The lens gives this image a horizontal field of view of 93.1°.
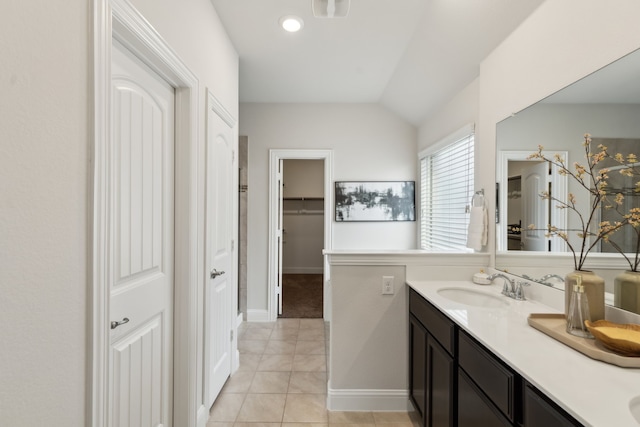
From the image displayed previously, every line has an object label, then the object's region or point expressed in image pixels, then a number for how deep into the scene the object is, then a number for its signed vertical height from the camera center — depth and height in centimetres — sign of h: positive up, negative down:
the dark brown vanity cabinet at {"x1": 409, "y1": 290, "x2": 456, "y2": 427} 141 -80
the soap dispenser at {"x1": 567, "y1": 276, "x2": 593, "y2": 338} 110 -36
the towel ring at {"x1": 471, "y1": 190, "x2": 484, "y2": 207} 210 +10
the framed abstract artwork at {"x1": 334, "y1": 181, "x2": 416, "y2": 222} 374 +15
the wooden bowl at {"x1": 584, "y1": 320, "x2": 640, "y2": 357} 91 -39
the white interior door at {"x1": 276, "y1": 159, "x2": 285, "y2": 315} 376 -28
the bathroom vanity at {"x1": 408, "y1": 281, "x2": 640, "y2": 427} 78 -50
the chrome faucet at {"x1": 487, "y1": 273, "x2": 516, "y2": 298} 168 -42
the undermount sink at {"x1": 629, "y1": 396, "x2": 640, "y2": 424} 74 -48
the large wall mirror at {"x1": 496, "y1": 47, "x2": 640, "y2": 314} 114 +29
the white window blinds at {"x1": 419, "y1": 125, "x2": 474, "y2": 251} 261 +22
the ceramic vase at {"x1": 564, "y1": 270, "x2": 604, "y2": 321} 113 -30
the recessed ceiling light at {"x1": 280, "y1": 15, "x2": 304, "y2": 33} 216 +138
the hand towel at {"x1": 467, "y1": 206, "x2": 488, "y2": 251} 205 -10
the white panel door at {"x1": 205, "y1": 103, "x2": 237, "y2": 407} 194 -31
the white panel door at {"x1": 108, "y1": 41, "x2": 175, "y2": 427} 122 -15
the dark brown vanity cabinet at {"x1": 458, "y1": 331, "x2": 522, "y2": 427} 96 -63
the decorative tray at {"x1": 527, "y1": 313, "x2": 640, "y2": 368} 90 -44
